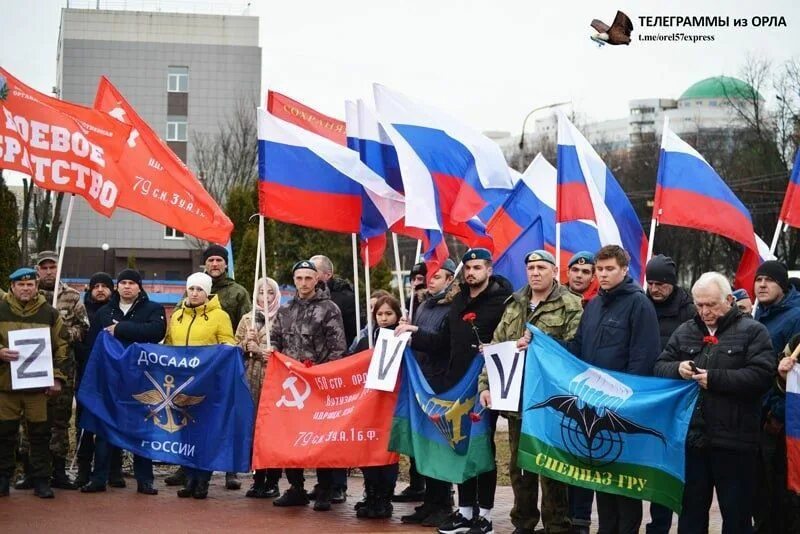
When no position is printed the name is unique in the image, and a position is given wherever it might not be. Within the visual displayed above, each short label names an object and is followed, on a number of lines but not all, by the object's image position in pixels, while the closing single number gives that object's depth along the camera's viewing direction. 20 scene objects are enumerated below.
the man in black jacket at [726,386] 7.79
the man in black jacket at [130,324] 11.62
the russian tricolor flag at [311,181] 10.99
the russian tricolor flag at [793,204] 10.77
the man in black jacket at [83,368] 11.85
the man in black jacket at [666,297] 9.29
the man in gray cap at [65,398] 11.60
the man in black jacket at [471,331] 9.80
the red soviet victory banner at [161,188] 12.09
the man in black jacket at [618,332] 8.43
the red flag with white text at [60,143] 11.34
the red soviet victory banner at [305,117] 12.28
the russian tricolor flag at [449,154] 11.07
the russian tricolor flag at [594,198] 11.24
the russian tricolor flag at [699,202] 11.58
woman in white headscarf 11.59
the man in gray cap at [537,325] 9.23
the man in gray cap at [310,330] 11.07
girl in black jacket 10.66
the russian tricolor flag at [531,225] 11.77
